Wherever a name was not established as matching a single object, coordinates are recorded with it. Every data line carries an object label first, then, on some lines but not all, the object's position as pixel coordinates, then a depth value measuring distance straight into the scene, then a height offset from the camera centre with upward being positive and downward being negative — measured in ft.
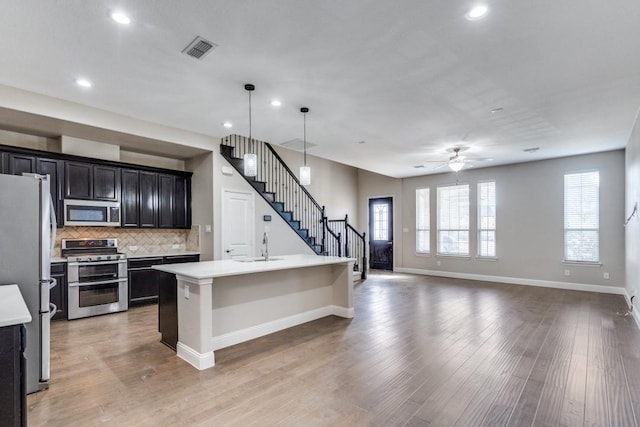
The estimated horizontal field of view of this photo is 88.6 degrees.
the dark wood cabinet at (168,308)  11.77 -3.51
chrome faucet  14.26 -1.31
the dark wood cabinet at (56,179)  15.79 +1.77
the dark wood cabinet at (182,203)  20.79 +0.72
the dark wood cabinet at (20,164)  14.90 +2.40
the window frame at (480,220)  26.35 -0.69
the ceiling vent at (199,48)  9.09 +4.78
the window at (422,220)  30.63 -0.74
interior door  20.02 -0.69
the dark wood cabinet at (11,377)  4.83 -2.43
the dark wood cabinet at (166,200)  20.06 +0.88
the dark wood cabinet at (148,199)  19.22 +0.91
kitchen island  10.58 -3.39
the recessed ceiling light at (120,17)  7.93 +4.87
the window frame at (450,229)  27.86 -1.30
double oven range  15.75 -3.15
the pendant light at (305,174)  15.28 +1.83
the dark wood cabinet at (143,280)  17.72 -3.62
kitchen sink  14.33 -2.05
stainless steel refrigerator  8.26 -0.97
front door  33.37 -2.16
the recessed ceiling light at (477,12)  7.59 +4.74
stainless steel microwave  16.52 +0.10
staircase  22.79 +1.10
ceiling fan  20.49 +3.72
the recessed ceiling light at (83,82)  11.67 +4.80
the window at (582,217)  22.02 -0.42
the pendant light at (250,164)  13.26 +2.02
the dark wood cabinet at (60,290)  15.38 -3.53
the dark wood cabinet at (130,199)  18.48 +0.90
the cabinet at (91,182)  16.58 +1.75
